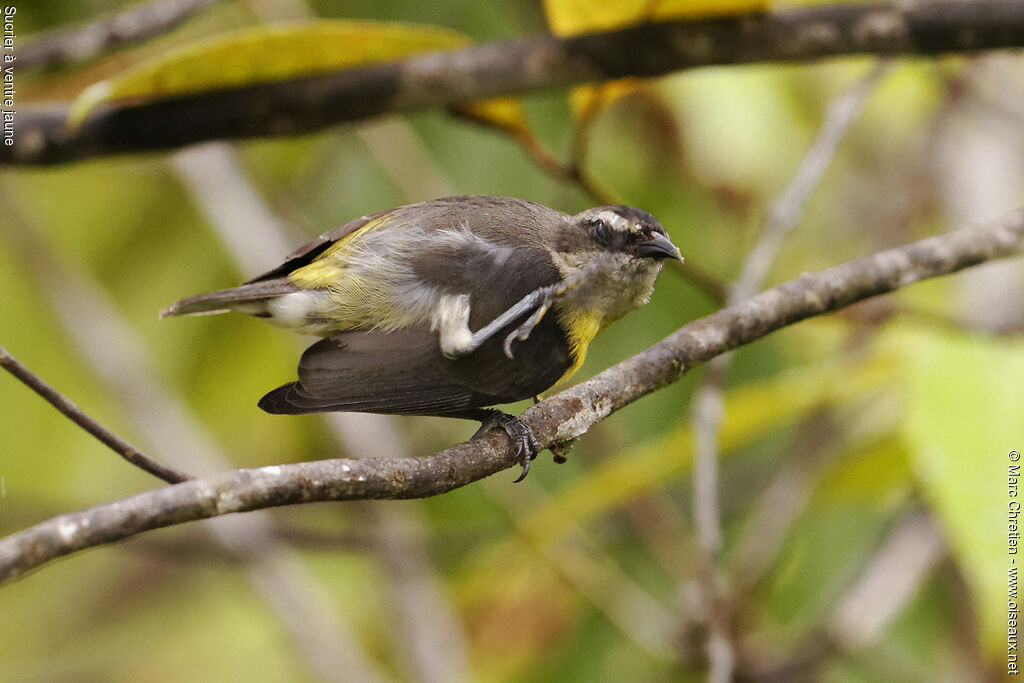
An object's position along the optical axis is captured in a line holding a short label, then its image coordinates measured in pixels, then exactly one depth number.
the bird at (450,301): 3.23
